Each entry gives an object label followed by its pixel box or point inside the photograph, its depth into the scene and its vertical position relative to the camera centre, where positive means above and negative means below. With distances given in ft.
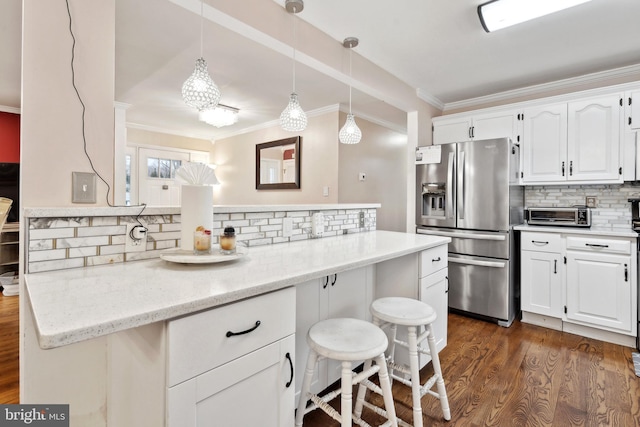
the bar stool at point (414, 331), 4.82 -1.91
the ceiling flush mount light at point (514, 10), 6.22 +4.18
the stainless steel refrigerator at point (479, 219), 9.26 -0.13
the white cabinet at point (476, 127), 10.48 +3.07
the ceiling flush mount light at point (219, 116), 11.46 +3.54
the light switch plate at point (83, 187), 3.84 +0.31
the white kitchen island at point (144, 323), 2.37 -0.89
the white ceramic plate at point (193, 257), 3.72 -0.53
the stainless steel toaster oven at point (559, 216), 9.14 -0.03
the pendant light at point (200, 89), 4.90 +1.94
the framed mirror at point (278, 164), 14.35 +2.38
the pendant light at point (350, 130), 7.79 +2.07
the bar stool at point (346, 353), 3.81 -1.69
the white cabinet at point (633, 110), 8.52 +2.85
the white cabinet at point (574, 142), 8.89 +2.17
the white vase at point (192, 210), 4.17 +0.04
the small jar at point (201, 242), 4.03 -0.37
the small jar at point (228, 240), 4.24 -0.36
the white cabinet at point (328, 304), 5.09 -1.61
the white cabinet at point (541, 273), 8.95 -1.69
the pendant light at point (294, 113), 6.36 +2.08
